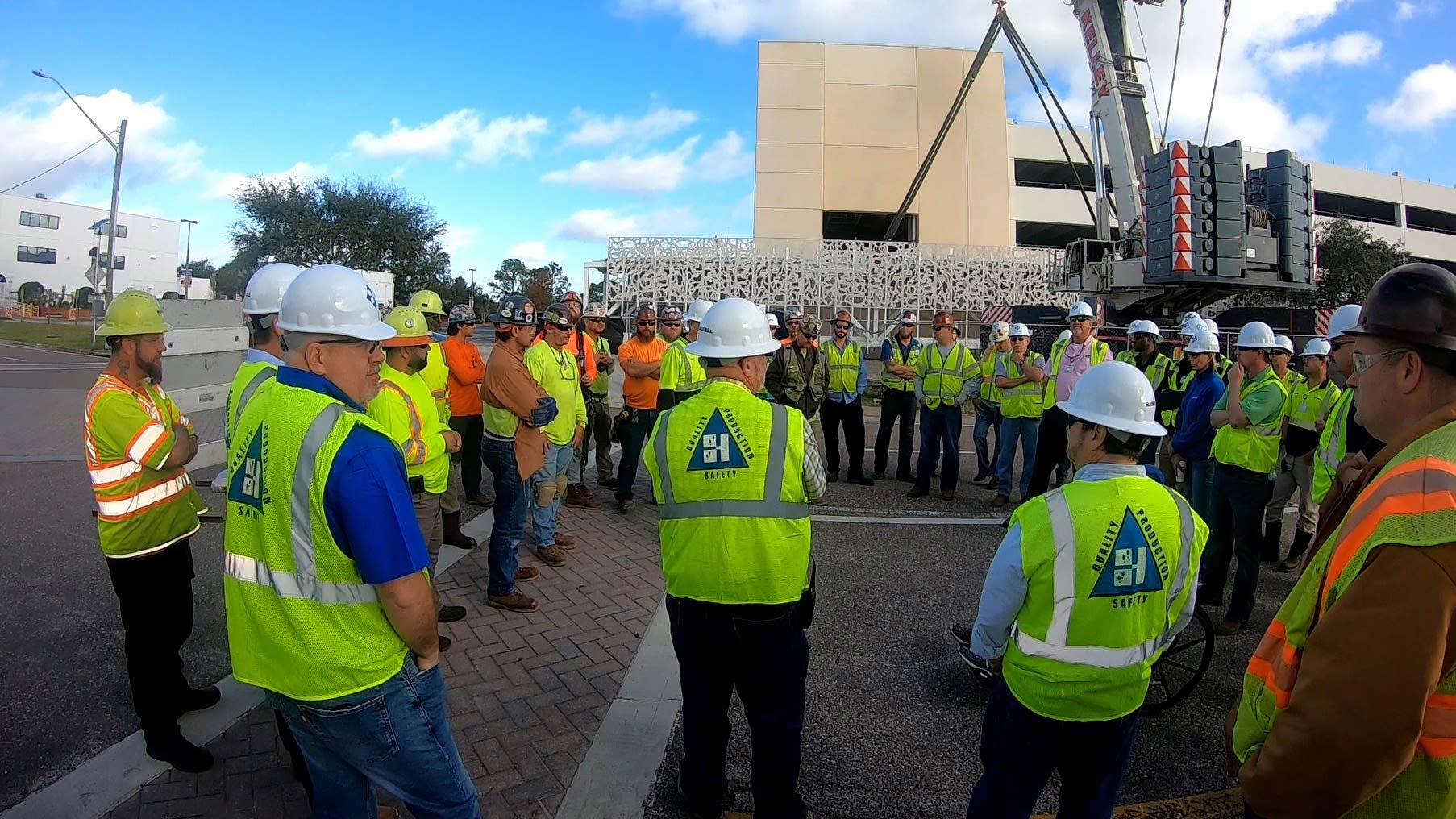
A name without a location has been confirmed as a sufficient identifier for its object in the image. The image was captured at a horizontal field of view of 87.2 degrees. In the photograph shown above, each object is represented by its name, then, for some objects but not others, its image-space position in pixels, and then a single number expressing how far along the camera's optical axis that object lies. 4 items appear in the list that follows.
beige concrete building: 34.22
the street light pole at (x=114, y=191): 23.09
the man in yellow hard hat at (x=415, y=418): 4.12
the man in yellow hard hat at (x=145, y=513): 3.09
